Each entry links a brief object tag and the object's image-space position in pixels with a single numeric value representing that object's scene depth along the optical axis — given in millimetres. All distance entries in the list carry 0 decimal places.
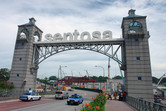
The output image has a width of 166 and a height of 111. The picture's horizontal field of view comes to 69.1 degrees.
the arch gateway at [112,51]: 24062
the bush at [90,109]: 6438
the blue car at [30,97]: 21188
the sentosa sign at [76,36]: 28981
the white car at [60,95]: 26578
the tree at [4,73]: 75438
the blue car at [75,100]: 18625
